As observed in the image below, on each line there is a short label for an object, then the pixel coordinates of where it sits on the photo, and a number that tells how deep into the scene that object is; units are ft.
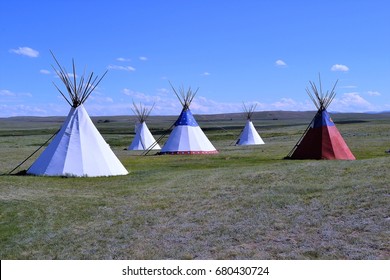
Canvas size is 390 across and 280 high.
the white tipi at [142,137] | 108.17
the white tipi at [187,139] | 83.97
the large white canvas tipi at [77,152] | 52.24
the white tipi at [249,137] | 117.39
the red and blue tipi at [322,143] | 64.49
